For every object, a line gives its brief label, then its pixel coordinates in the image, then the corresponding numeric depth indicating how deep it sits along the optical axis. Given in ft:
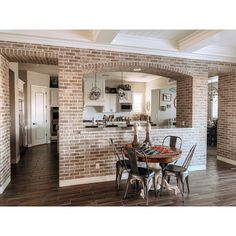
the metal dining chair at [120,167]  11.46
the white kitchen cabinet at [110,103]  28.53
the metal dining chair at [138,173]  9.71
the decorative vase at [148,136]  12.36
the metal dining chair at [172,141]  13.52
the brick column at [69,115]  12.03
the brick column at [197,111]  15.26
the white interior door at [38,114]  24.32
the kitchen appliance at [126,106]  29.01
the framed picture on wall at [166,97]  31.12
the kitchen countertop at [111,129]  13.50
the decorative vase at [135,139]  12.04
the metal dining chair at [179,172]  10.57
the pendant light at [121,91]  28.63
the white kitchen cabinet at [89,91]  25.68
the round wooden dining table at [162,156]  10.03
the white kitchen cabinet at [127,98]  28.98
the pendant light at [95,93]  25.68
